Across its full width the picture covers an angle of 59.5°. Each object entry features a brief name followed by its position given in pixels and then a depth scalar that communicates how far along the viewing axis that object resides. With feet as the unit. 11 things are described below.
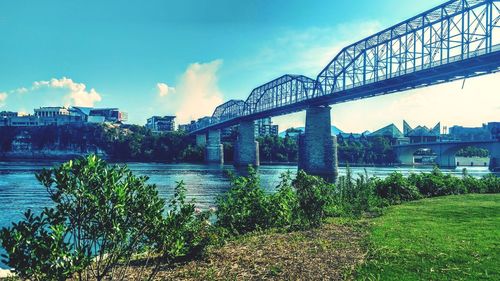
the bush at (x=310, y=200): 44.16
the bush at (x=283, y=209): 45.14
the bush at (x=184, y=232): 21.90
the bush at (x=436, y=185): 74.90
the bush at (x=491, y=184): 79.97
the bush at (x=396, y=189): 67.92
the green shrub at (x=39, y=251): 17.35
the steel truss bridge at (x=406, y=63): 161.99
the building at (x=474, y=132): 346.05
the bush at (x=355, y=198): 52.80
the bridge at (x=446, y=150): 314.76
